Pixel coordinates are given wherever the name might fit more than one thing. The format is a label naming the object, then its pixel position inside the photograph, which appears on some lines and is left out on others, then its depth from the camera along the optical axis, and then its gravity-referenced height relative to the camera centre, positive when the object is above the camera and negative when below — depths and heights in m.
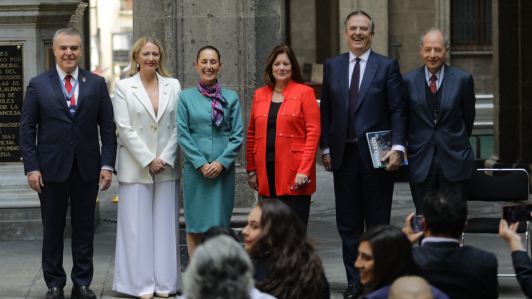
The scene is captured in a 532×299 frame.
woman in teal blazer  11.55 -0.10
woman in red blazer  11.48 -0.05
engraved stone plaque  16.59 +0.39
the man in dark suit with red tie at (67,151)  11.46 -0.15
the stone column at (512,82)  23.11 +0.69
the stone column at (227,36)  13.91 +0.87
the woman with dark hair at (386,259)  6.82 -0.60
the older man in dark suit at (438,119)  11.37 +0.06
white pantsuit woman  11.69 -0.38
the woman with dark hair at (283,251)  7.15 -0.60
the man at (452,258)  7.37 -0.64
